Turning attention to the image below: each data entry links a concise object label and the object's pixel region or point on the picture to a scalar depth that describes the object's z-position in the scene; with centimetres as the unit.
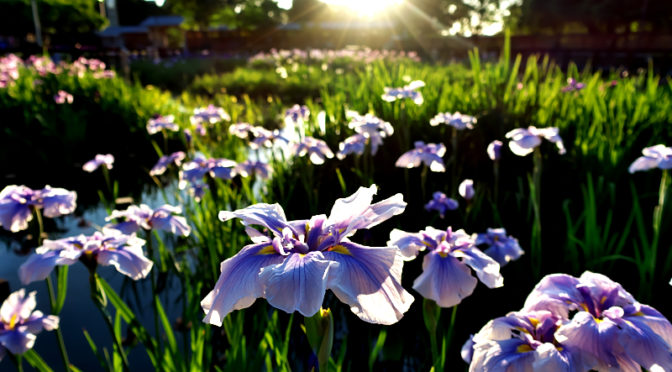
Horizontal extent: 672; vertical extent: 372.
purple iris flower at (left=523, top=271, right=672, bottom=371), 60
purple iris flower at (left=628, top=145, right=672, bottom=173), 136
